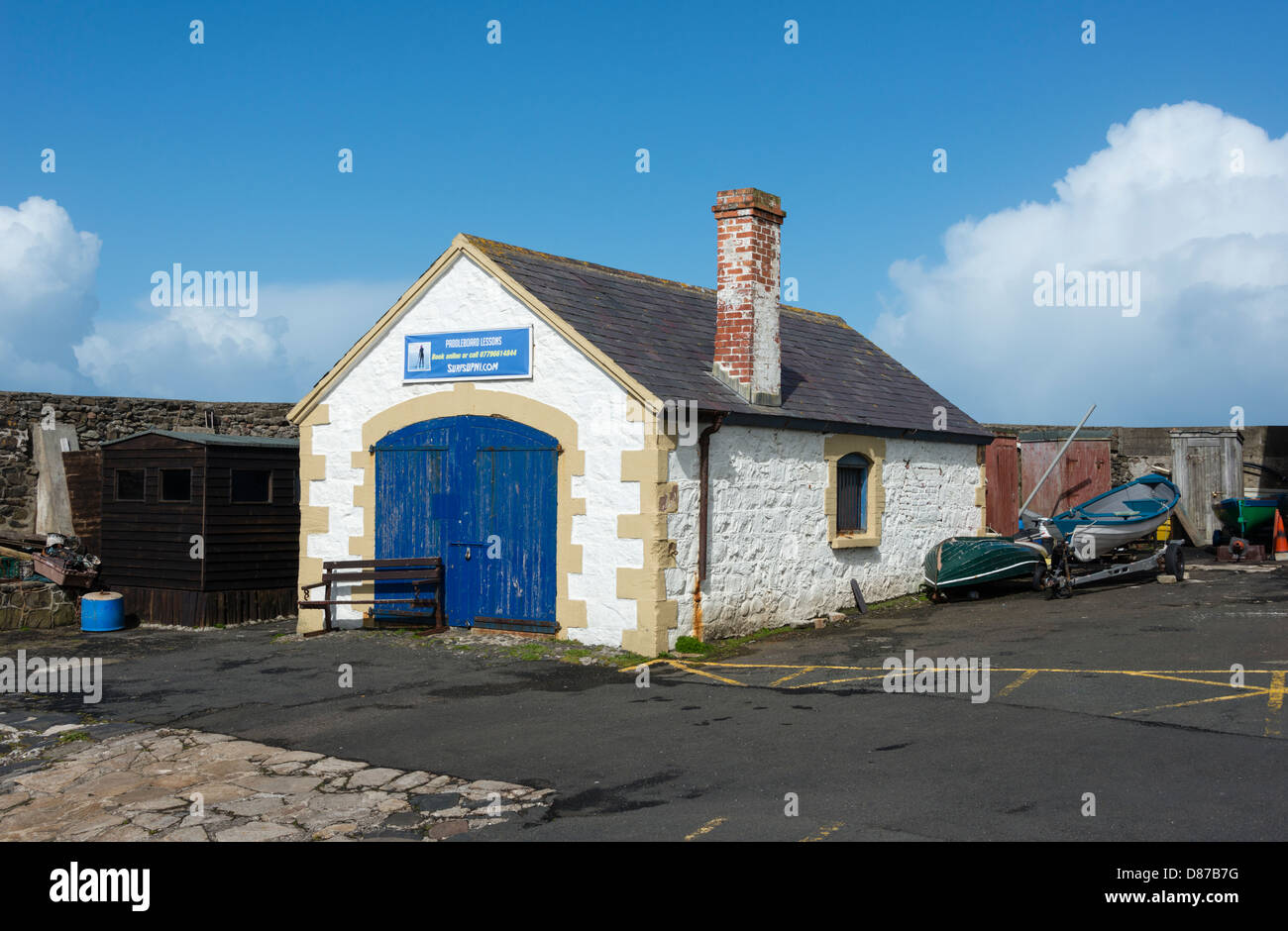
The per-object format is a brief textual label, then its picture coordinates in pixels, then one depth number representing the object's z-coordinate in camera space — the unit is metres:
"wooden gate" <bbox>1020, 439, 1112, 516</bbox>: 21.80
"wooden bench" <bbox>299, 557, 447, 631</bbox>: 14.11
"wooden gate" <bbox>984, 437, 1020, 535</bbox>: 20.73
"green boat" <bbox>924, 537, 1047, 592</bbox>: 16.16
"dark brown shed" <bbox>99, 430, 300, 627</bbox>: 16.92
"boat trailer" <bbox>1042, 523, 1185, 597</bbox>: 15.77
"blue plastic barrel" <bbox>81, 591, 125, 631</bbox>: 17.27
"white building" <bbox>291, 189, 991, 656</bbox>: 12.71
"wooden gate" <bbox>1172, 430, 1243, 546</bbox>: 22.23
